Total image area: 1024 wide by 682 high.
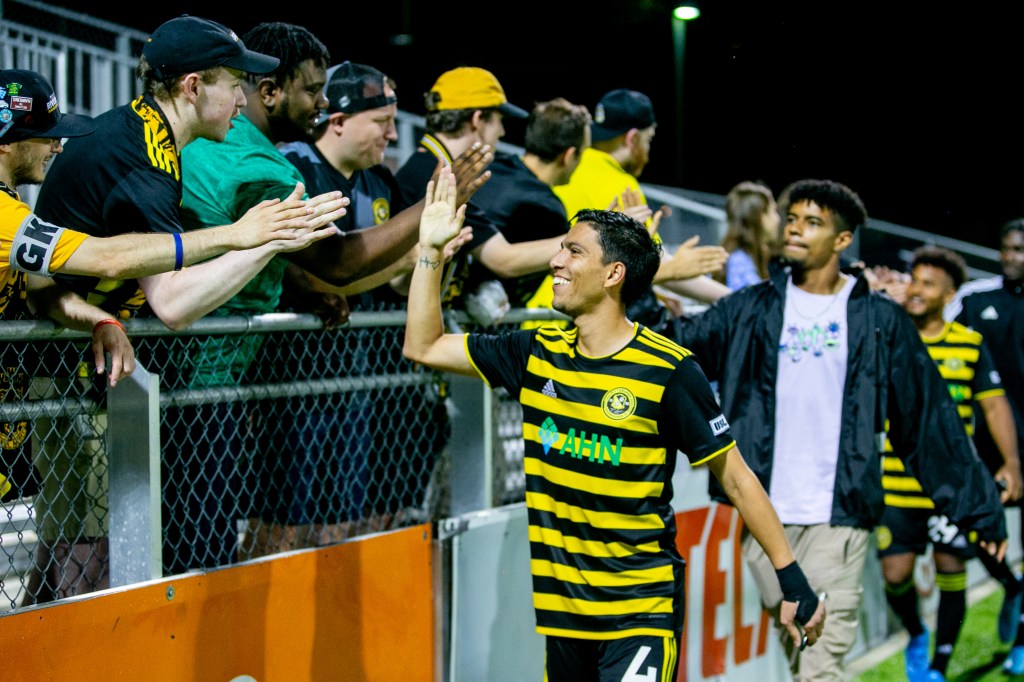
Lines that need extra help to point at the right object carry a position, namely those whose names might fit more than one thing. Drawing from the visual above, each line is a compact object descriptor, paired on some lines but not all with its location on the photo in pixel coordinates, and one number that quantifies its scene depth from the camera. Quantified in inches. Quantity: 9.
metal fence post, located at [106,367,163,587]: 258.5
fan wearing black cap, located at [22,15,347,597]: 253.6
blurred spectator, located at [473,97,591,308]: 392.8
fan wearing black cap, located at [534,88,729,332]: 397.4
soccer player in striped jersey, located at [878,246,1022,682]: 509.4
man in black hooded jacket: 375.2
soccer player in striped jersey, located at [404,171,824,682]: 275.7
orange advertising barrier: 237.3
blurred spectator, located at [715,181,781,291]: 565.9
